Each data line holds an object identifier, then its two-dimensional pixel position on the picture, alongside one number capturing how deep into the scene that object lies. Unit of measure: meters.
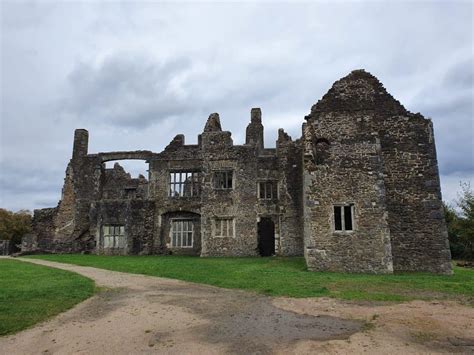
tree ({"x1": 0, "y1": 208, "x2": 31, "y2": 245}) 38.28
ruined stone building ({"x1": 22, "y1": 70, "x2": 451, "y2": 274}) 17.12
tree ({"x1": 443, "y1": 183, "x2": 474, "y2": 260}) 26.27
